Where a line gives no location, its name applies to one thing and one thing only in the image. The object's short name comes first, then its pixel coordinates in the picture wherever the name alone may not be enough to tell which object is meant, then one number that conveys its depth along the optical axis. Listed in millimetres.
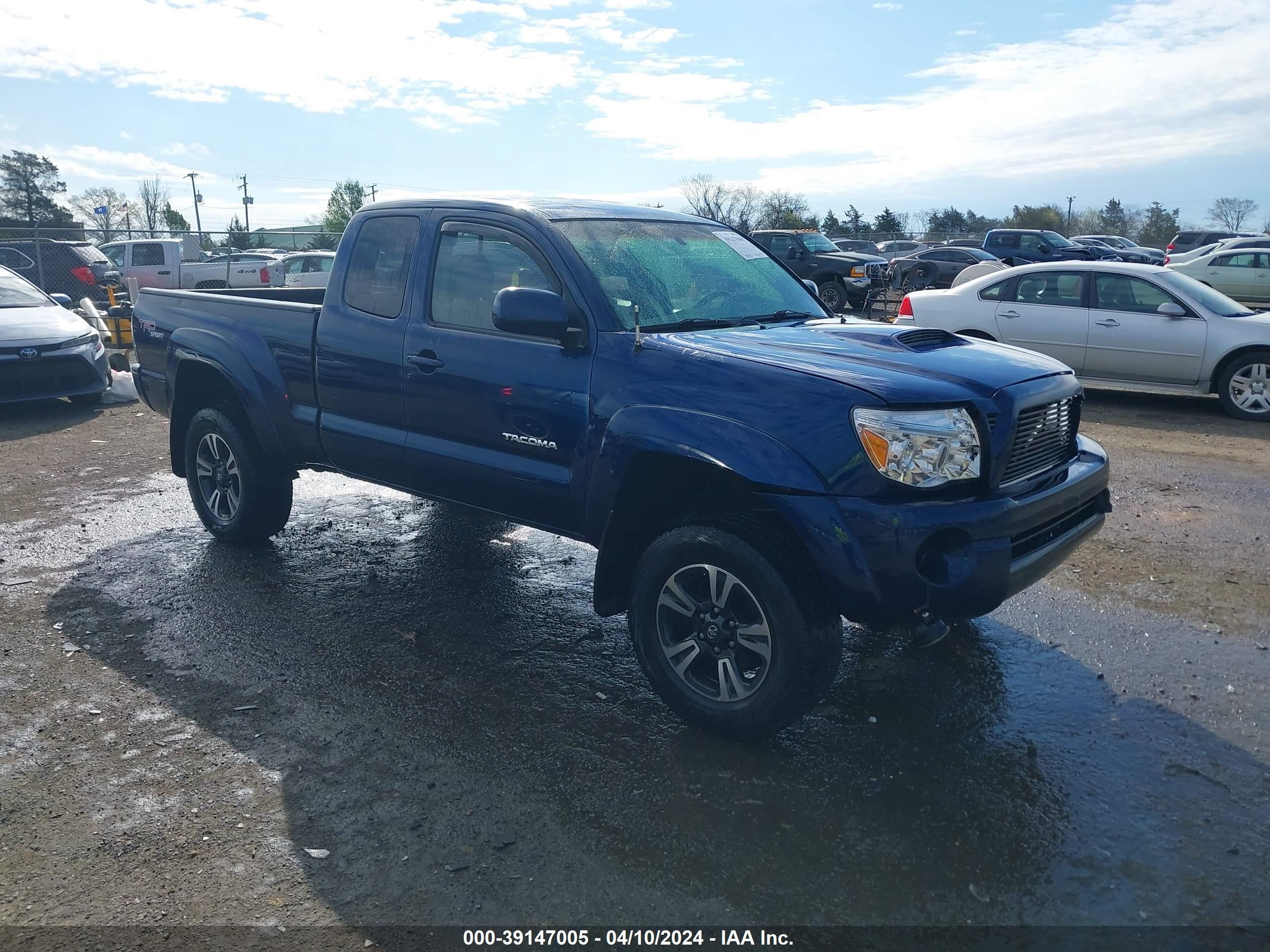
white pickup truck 24734
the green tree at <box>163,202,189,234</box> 86750
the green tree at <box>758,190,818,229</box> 58844
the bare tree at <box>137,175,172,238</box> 81750
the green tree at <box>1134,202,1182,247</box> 57219
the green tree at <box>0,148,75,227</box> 60406
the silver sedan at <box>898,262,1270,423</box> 9984
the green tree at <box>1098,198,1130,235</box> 62656
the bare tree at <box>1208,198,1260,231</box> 67062
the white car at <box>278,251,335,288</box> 23844
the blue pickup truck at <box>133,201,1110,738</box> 3396
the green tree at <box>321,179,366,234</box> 88688
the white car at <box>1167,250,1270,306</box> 22453
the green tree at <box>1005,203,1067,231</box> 62406
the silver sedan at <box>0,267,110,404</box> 10031
